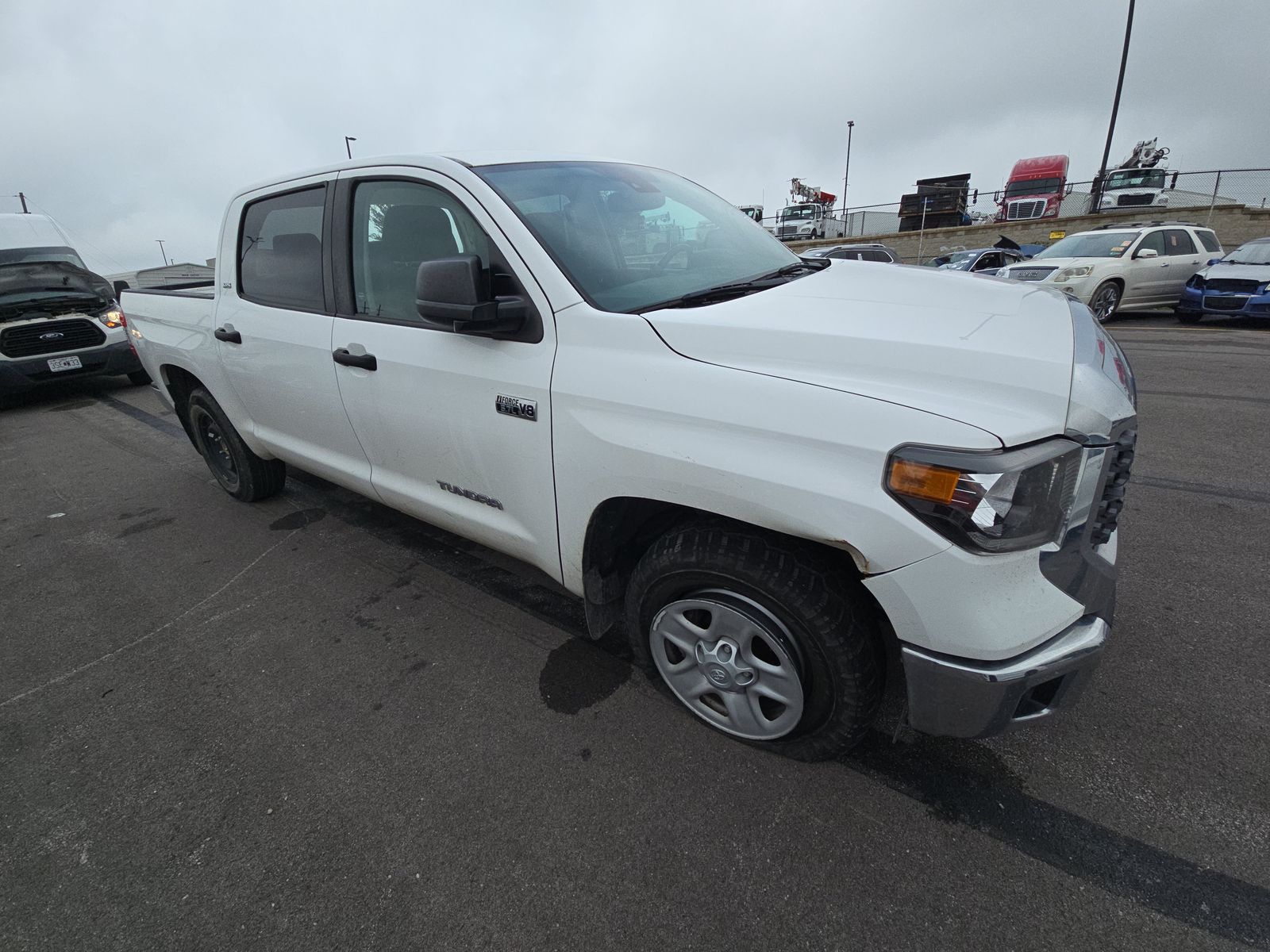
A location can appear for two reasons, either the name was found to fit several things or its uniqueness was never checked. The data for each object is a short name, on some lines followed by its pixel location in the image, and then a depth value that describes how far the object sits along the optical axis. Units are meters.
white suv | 10.45
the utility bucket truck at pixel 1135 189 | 23.05
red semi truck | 27.25
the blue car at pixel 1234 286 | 9.78
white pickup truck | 1.48
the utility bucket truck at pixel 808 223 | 33.69
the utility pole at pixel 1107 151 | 21.00
